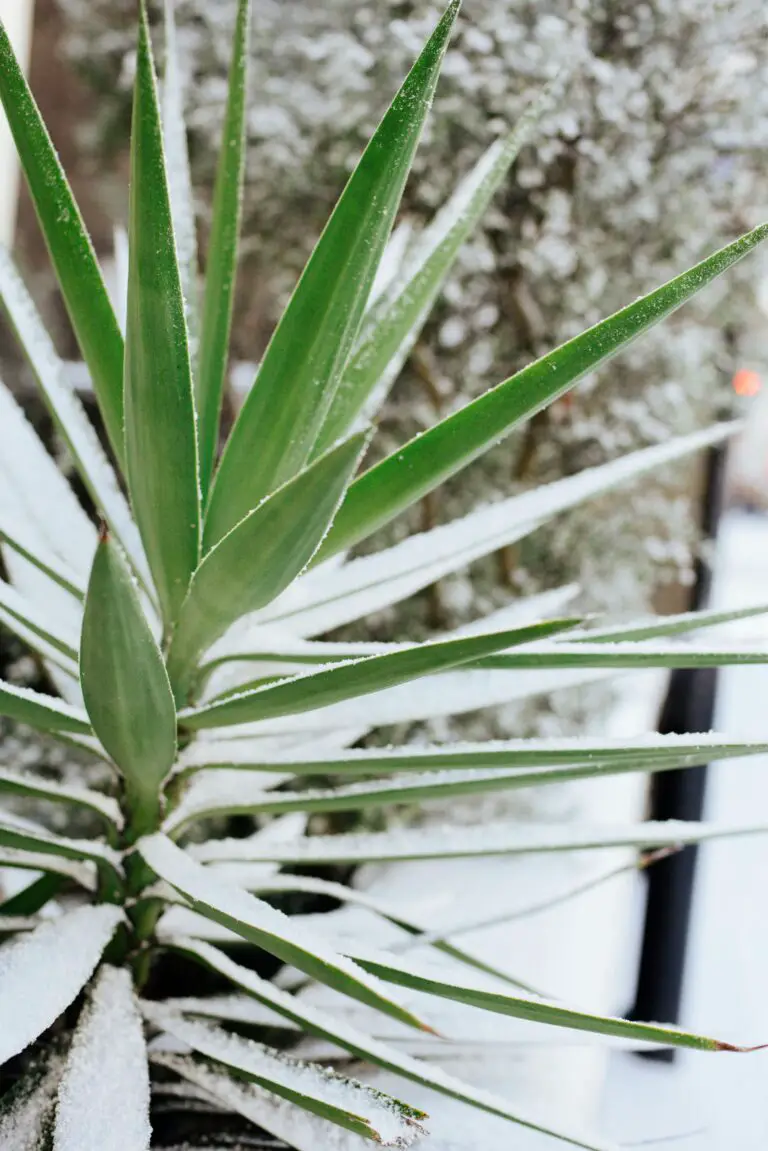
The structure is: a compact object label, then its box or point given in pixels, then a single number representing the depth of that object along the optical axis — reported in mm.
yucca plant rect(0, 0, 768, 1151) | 331
